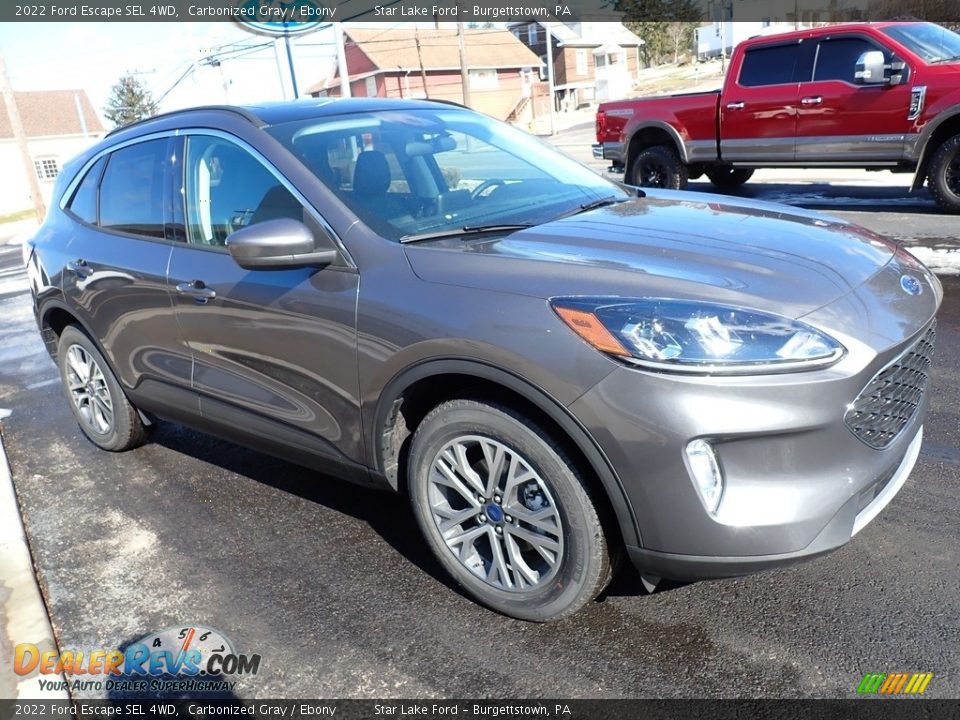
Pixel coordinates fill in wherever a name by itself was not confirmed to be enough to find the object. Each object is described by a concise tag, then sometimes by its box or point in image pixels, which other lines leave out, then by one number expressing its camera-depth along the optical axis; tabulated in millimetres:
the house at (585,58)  54375
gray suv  2262
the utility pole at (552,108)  34375
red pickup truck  8734
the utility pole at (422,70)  46503
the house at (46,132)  57188
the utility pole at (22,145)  24172
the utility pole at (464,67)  34625
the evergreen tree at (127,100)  73250
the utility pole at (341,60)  22100
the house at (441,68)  47344
